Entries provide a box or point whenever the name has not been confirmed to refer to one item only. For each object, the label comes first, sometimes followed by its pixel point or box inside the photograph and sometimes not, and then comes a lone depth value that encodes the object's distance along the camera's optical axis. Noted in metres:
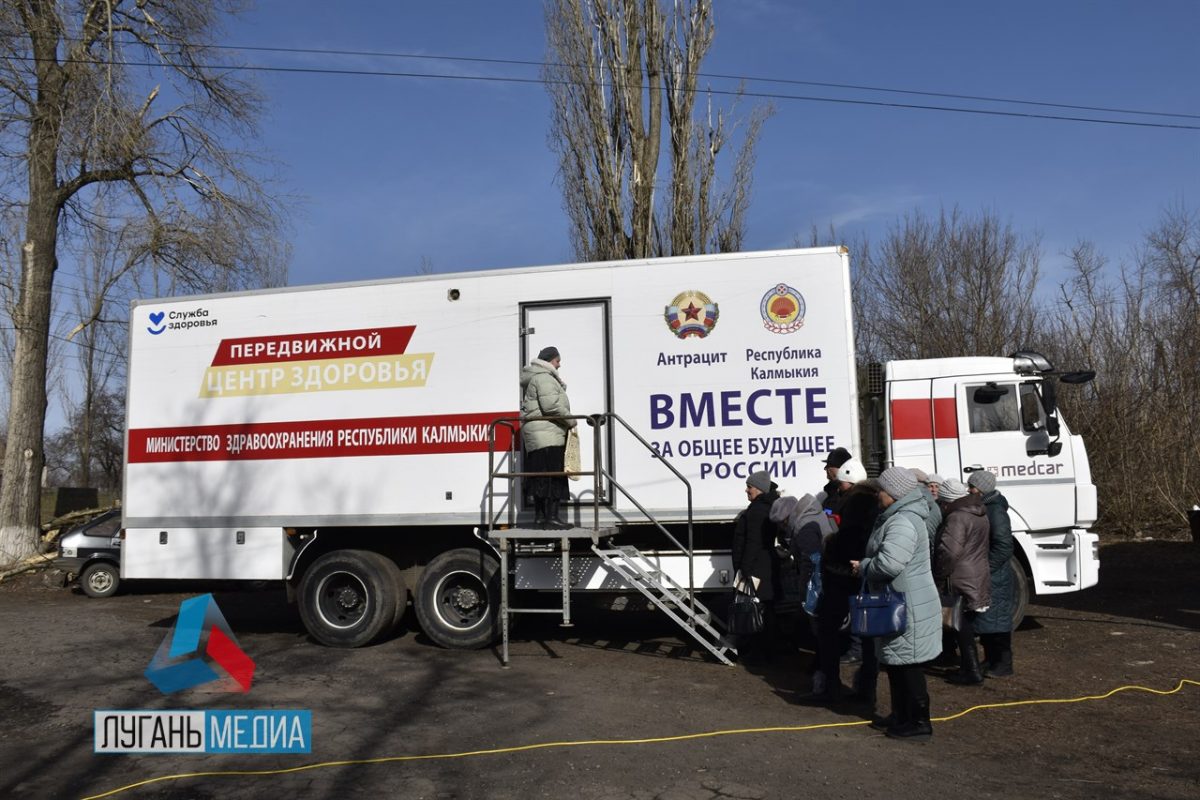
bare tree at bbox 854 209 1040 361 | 24.25
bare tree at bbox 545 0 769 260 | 20.88
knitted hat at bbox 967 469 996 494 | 8.24
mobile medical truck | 8.98
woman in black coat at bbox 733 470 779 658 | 8.24
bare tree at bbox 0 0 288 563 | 17.38
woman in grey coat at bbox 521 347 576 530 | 8.82
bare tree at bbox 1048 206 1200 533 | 19.39
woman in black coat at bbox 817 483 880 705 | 7.06
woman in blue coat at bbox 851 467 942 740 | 6.11
